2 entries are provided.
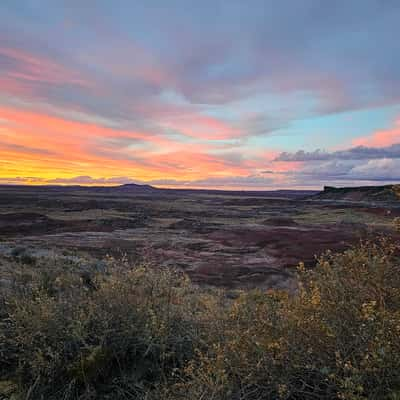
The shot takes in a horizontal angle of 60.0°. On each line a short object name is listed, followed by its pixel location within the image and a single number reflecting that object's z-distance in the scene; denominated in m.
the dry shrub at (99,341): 3.77
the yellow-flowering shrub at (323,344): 2.54
